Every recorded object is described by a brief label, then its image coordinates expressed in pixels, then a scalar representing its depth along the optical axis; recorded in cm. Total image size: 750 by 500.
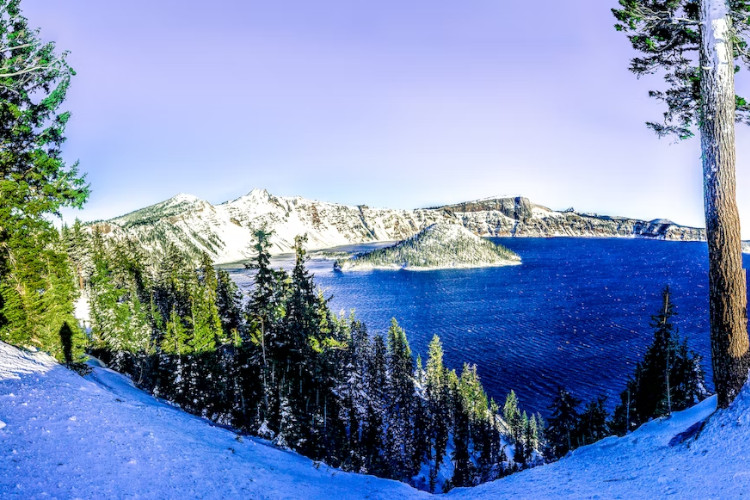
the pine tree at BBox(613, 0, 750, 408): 884
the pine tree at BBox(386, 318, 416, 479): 4070
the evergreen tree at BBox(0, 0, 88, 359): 1320
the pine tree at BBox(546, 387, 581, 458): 3656
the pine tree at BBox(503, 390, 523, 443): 5358
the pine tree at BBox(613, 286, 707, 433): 2547
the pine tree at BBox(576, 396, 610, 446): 3419
